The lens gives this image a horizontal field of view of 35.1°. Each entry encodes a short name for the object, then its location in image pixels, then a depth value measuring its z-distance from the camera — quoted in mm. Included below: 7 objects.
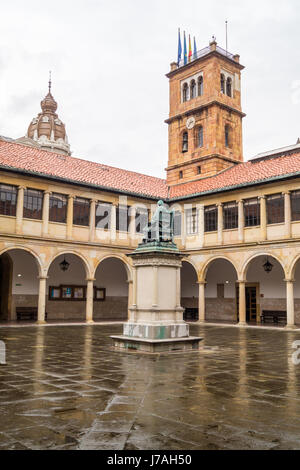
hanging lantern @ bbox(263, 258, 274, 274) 24453
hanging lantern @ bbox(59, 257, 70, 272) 25252
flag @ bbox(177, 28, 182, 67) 37688
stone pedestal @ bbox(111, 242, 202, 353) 11953
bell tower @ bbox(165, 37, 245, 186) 33000
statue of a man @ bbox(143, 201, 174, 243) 12711
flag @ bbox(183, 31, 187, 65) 36800
